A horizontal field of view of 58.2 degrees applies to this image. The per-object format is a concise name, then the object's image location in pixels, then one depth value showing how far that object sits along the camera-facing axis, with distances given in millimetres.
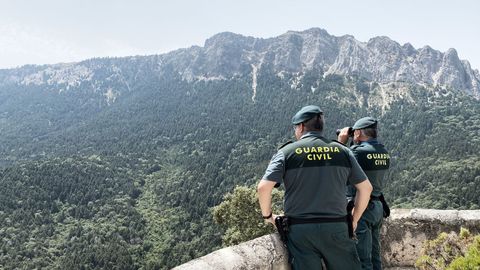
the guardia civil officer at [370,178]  4801
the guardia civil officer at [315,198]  3584
